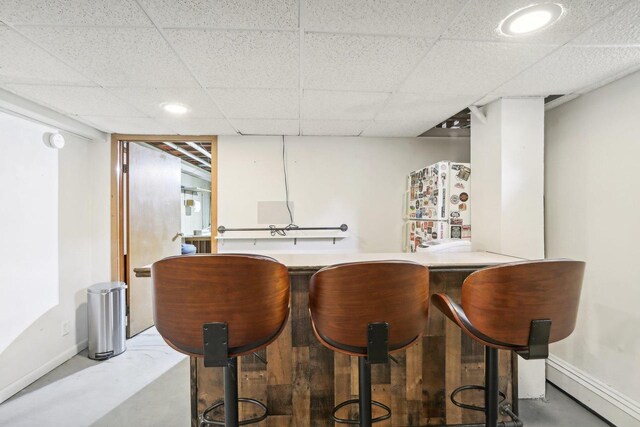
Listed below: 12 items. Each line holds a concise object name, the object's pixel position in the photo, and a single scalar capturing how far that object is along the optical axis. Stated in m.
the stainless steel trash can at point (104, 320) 2.67
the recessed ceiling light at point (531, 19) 1.17
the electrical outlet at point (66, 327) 2.61
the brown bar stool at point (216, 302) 1.00
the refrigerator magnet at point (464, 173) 2.50
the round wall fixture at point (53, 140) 2.44
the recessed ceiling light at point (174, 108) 2.25
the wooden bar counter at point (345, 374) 1.61
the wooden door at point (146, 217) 3.18
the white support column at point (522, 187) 2.10
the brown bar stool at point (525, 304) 1.09
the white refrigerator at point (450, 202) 2.51
